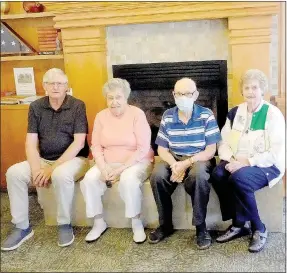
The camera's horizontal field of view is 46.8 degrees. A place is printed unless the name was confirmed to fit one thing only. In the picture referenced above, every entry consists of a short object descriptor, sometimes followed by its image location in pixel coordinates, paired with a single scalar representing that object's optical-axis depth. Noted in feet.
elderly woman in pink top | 6.22
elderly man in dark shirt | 6.38
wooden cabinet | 8.18
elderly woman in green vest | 5.81
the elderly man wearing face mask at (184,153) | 5.99
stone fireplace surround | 7.10
